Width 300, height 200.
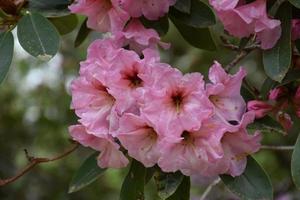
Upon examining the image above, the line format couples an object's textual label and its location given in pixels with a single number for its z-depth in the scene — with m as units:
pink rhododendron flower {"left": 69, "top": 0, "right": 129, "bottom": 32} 1.05
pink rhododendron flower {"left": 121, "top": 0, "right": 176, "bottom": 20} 1.05
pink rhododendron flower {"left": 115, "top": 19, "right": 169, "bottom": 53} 1.05
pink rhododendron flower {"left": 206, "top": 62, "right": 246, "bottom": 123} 1.01
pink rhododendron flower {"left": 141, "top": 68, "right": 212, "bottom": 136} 0.99
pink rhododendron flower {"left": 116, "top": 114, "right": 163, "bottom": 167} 1.00
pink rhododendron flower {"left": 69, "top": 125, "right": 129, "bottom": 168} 1.05
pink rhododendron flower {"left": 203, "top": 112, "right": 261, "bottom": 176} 1.02
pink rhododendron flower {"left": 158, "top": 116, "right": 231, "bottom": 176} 1.00
